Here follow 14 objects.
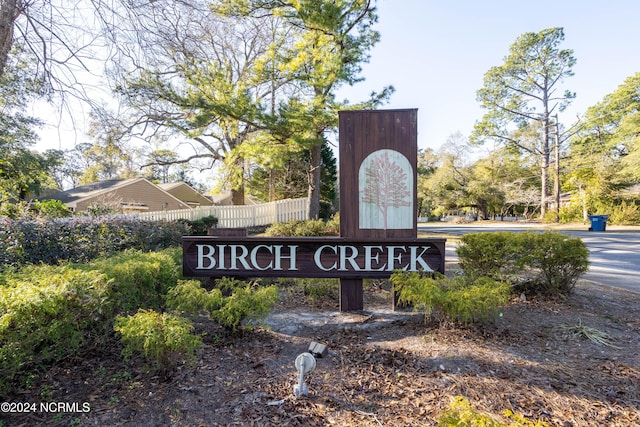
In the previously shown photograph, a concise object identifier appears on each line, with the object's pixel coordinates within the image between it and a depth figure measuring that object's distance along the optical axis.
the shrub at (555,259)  3.66
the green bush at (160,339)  1.88
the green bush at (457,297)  2.59
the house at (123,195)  18.05
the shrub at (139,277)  2.55
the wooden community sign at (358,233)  3.67
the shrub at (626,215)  17.44
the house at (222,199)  29.02
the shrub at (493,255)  3.73
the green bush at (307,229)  9.20
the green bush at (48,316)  1.70
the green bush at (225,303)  2.61
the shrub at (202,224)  10.02
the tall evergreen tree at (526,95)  20.26
